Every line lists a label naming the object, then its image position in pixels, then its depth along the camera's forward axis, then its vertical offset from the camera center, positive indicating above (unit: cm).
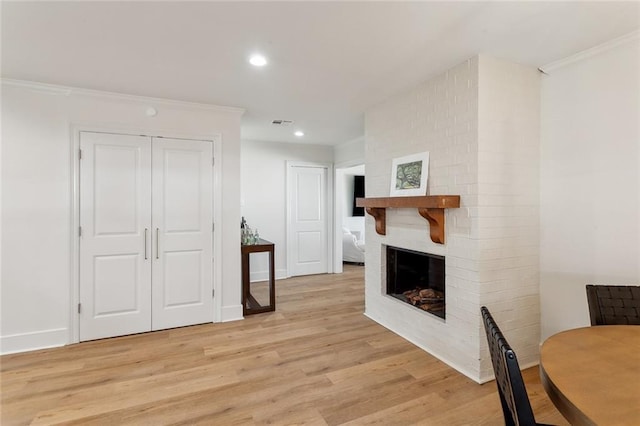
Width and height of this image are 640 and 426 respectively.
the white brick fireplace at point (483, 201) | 234 +9
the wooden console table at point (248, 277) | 379 -78
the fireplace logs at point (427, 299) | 294 -82
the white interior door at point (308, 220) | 575 -12
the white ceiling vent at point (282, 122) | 418 +123
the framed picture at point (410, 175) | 277 +36
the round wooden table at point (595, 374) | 86 -52
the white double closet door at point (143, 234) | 307 -21
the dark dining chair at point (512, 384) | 91 -51
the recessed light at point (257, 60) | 235 +117
